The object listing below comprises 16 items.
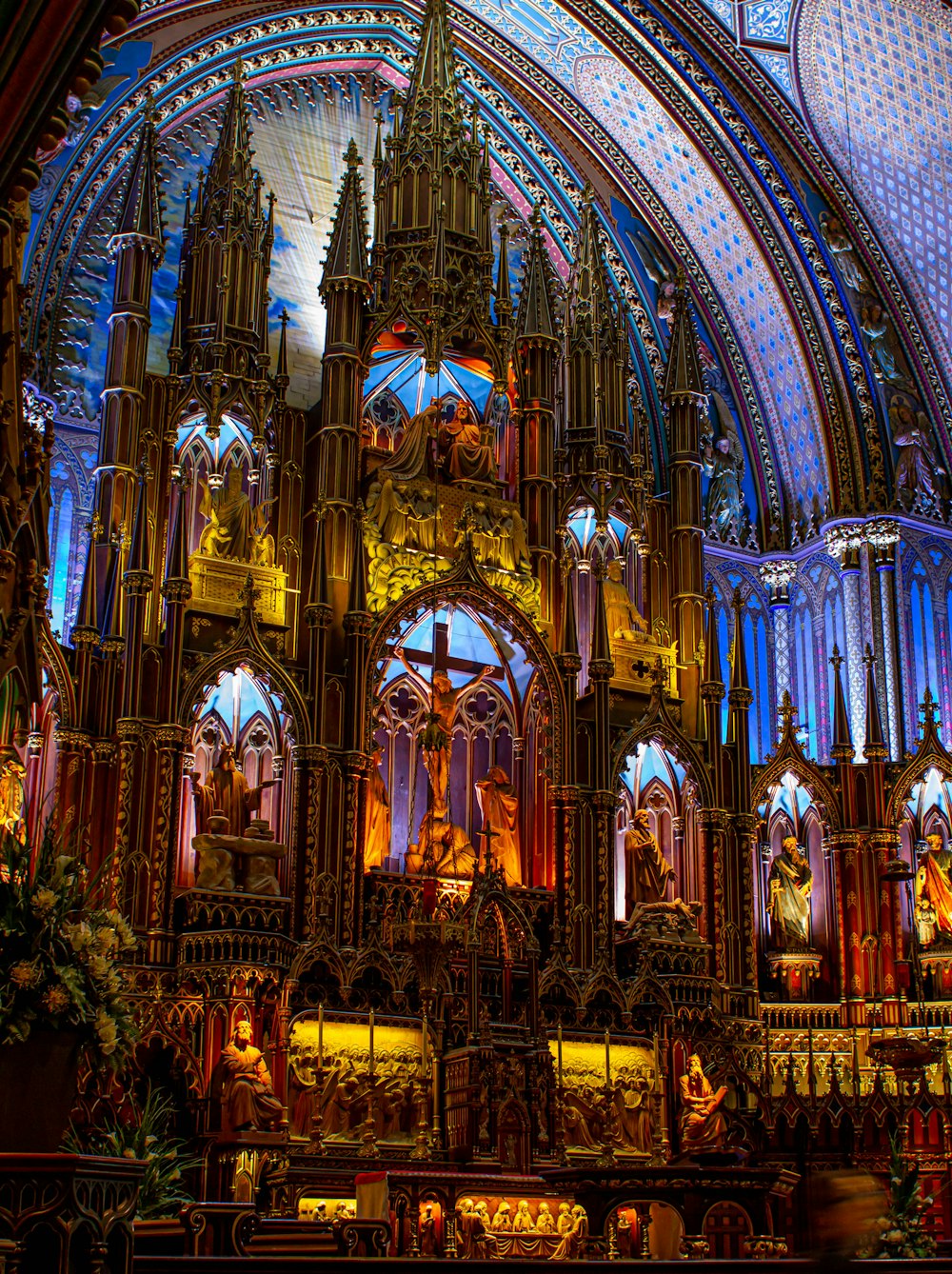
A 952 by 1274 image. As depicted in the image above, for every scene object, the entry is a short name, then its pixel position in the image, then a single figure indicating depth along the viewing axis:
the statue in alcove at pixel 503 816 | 27.77
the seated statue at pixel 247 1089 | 22.45
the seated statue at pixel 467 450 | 29.92
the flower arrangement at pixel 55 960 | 11.54
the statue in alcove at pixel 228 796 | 25.36
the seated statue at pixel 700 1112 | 25.73
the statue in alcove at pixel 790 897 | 29.14
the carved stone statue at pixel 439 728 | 27.56
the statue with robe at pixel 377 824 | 26.77
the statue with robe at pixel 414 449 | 29.23
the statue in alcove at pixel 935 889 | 28.88
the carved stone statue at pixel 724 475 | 34.97
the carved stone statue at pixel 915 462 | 34.33
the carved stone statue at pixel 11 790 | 22.80
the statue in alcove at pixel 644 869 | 28.33
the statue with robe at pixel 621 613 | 30.22
